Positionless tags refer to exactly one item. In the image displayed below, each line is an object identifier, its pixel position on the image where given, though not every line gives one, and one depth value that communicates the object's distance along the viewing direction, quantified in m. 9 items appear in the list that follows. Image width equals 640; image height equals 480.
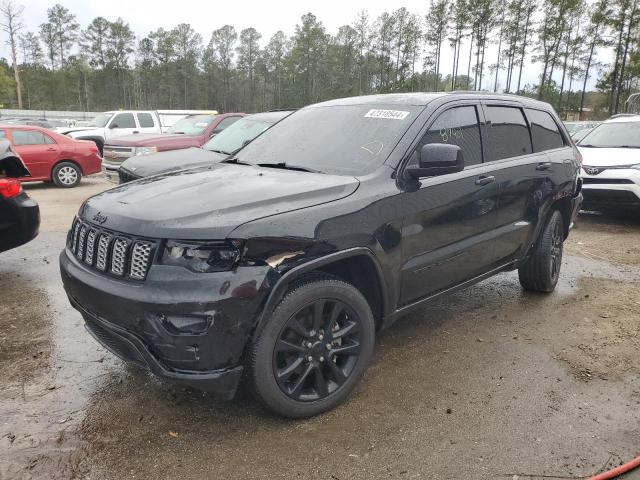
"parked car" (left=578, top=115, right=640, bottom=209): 7.98
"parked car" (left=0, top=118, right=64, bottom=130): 22.09
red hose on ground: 2.41
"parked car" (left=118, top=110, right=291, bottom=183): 7.17
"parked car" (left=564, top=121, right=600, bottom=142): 17.25
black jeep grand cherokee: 2.42
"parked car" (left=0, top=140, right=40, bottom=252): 4.92
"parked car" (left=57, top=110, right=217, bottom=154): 16.38
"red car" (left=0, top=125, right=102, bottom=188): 11.49
